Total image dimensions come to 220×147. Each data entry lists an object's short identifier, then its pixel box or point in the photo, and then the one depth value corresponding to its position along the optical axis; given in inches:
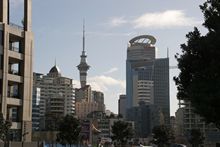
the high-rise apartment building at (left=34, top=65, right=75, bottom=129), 6723.4
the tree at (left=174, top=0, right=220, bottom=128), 855.1
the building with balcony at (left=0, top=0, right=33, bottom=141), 2469.2
